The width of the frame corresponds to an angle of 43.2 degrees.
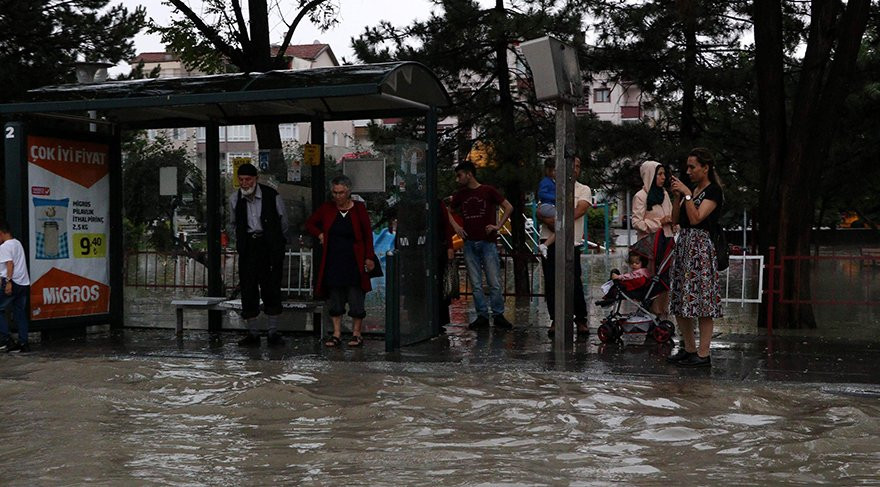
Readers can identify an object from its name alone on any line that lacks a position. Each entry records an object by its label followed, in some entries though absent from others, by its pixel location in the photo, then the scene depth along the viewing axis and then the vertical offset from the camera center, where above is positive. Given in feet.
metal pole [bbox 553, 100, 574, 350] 35.06 +0.23
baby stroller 36.45 -2.26
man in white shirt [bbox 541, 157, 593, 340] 38.86 -1.32
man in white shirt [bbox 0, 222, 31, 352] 37.63 -1.79
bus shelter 37.35 +2.59
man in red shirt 41.39 +0.17
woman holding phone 30.91 -0.37
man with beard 38.14 -0.27
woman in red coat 36.91 -0.54
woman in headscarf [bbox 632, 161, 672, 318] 36.65 +0.86
